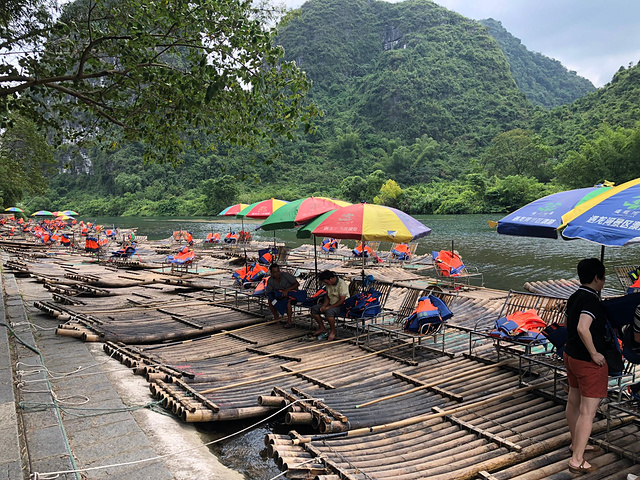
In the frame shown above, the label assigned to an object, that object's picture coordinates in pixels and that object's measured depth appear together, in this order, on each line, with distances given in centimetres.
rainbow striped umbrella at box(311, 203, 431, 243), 618
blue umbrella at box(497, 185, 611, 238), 437
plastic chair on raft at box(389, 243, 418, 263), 1733
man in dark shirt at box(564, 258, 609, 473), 321
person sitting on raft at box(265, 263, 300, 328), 771
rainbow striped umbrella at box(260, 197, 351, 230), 766
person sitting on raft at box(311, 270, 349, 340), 673
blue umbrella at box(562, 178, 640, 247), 307
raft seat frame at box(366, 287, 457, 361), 604
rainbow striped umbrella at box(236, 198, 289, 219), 966
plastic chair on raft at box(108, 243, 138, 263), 1764
